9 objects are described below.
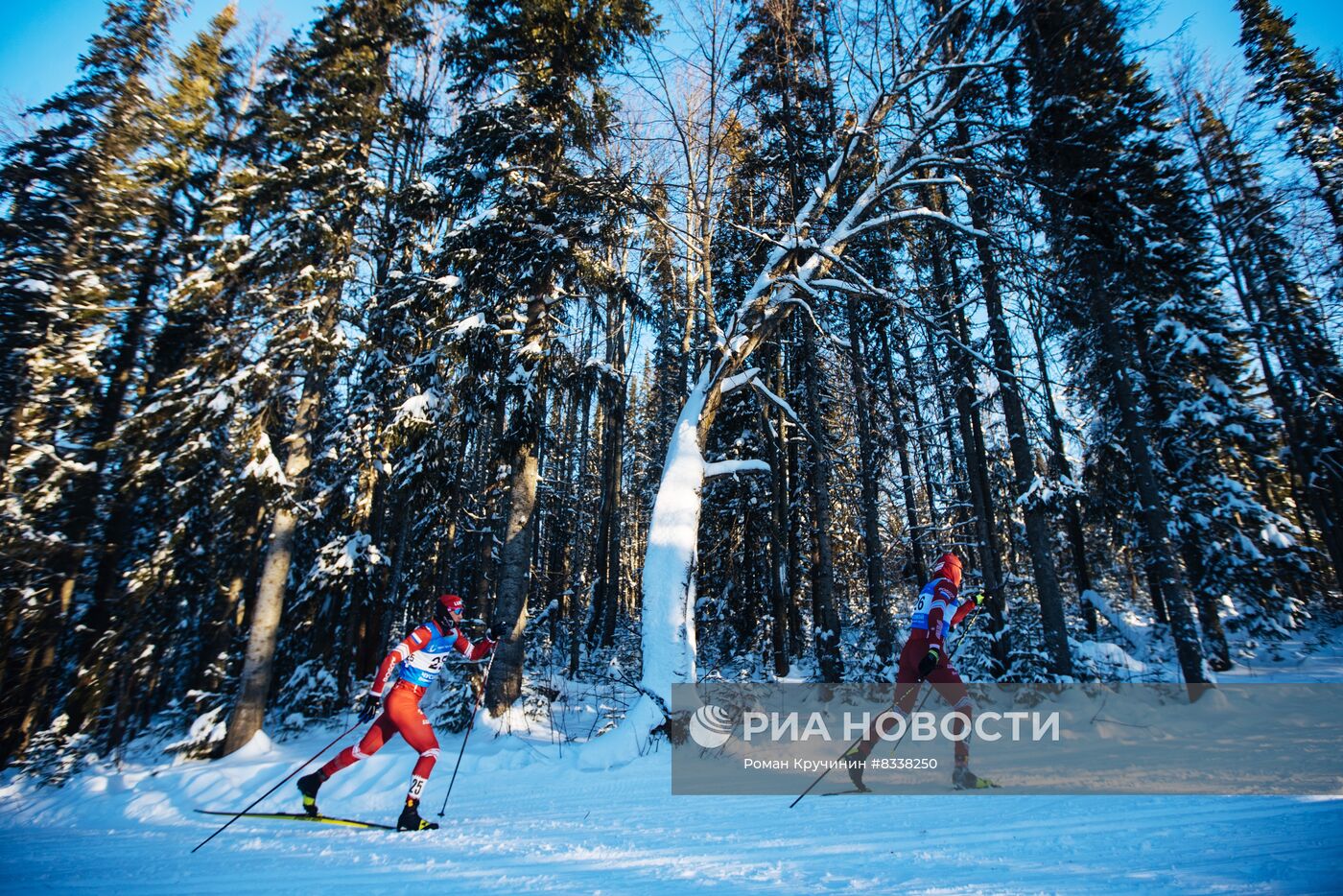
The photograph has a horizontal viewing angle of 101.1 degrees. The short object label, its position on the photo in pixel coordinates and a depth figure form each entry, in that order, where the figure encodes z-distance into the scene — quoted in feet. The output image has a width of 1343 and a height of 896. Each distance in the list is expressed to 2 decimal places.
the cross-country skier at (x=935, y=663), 16.24
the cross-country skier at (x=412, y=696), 16.84
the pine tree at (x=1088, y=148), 21.09
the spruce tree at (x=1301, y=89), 33.14
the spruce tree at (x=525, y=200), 30.86
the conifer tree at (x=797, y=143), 29.48
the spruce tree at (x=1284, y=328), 31.53
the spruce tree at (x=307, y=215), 31.35
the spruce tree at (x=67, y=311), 27.58
